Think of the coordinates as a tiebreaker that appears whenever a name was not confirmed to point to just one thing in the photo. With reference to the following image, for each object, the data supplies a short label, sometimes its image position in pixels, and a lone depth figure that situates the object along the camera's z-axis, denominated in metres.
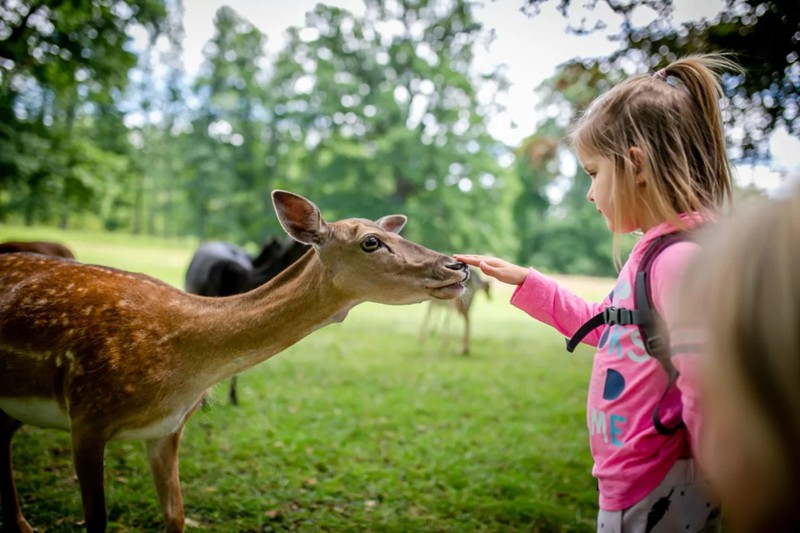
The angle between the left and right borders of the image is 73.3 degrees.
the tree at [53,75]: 4.77
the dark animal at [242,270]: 5.60
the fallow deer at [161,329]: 2.08
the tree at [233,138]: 11.01
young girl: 1.44
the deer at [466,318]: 9.41
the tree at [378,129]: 10.85
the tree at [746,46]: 2.92
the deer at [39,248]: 3.02
